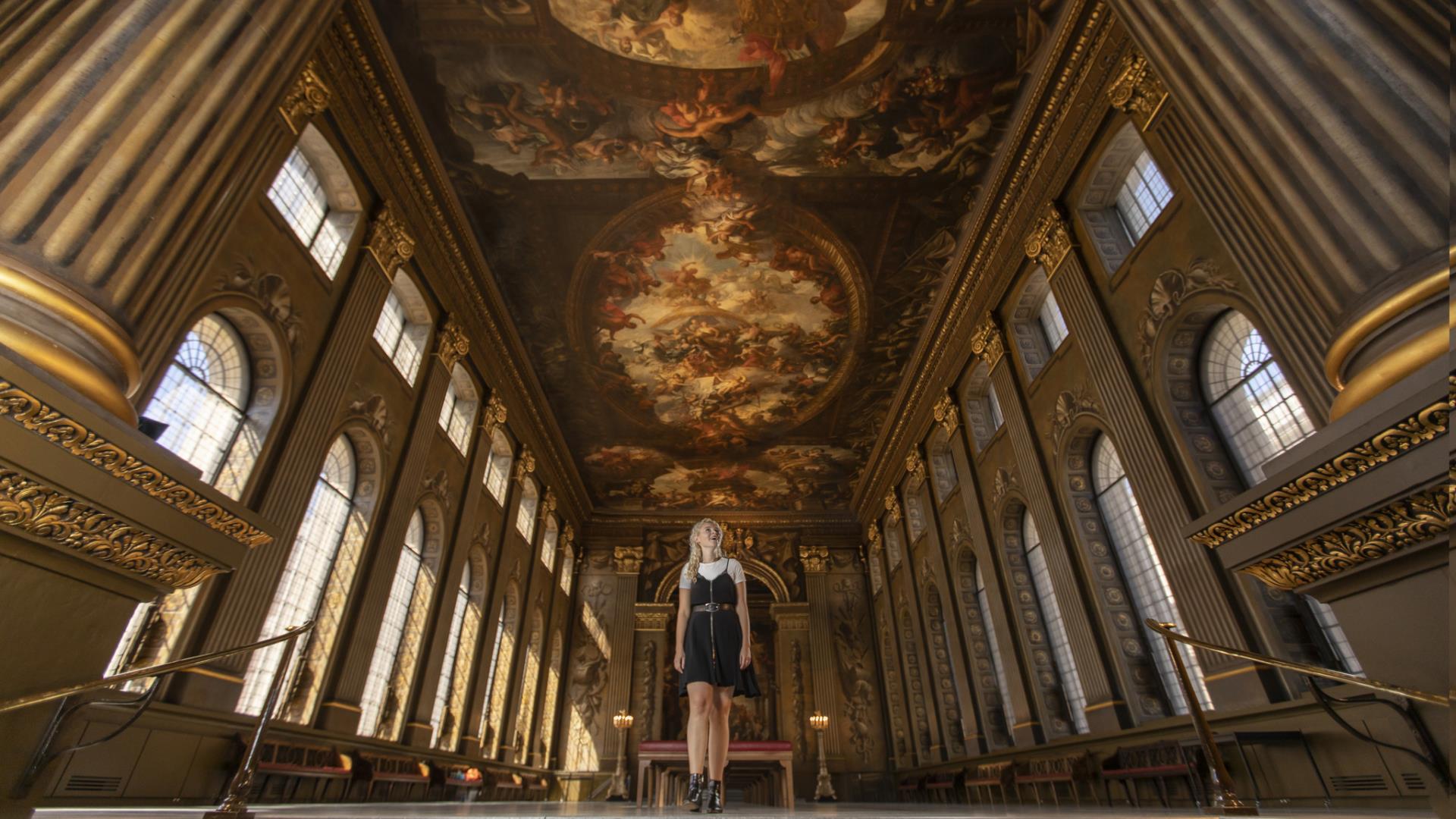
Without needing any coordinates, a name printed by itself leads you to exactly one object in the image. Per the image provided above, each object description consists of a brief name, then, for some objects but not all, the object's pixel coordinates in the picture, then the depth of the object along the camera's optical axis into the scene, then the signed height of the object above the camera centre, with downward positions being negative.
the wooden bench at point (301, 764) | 7.56 +0.52
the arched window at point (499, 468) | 15.99 +7.25
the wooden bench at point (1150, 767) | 7.31 +0.27
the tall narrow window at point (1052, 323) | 11.09 +6.92
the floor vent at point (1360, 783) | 5.41 +0.04
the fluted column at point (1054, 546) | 9.20 +3.28
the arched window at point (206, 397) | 6.81 +3.87
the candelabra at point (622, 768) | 17.74 +0.92
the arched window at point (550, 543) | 19.91 +6.85
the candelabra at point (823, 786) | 13.35 +0.29
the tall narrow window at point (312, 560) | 8.12 +2.91
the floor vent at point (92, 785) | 5.40 +0.24
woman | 3.92 +0.74
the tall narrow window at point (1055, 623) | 10.91 +2.54
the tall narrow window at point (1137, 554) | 8.46 +2.79
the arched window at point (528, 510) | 17.94 +7.03
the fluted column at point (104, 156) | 2.65 +2.68
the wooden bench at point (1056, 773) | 9.40 +0.31
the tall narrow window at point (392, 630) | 10.55 +2.60
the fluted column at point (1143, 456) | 6.88 +3.45
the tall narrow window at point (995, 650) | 13.40 +2.63
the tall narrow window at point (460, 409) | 13.50 +7.21
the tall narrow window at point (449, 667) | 12.73 +2.47
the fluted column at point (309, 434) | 7.03 +4.00
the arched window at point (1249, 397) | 6.66 +3.57
